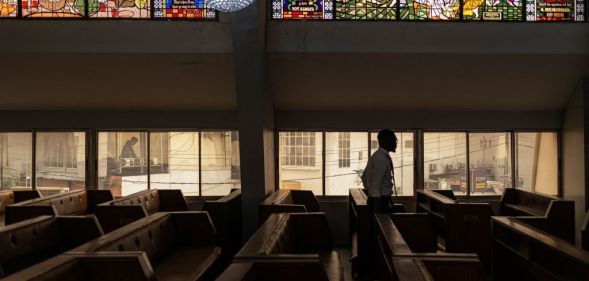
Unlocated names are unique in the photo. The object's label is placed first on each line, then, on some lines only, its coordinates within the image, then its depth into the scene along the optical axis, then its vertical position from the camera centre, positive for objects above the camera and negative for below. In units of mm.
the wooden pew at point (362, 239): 4910 -915
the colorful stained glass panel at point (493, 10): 6336 +1751
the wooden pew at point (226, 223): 5176 -824
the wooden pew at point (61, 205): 5484 -682
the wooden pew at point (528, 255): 3306 -893
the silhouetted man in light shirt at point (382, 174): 4426 -236
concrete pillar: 5773 +539
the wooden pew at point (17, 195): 6992 -646
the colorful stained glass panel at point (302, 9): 6395 +1792
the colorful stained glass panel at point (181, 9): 6242 +1760
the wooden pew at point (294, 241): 2859 -694
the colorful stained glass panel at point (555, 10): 6332 +1744
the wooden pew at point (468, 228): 5383 -880
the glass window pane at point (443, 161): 7582 -209
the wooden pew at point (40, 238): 3643 -727
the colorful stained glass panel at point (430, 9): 6352 +1766
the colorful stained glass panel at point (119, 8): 6234 +1768
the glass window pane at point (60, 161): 7613 -177
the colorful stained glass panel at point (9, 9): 6219 +1765
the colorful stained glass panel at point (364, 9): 6371 +1773
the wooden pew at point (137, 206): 5516 -714
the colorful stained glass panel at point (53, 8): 6205 +1770
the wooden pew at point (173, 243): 3482 -821
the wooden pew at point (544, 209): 5285 -748
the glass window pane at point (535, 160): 7500 -204
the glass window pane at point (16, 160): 7672 -156
